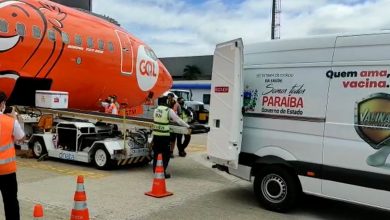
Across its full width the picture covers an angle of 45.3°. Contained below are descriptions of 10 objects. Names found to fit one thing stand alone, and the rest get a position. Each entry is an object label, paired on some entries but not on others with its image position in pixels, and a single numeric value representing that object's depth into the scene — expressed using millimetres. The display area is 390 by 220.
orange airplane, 12570
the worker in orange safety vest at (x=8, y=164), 5066
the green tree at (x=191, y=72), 53381
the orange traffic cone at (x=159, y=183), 7891
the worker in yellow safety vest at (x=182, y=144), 13508
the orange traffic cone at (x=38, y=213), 4266
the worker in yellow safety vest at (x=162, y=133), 9688
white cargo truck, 6238
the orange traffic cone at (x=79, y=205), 5230
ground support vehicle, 10734
